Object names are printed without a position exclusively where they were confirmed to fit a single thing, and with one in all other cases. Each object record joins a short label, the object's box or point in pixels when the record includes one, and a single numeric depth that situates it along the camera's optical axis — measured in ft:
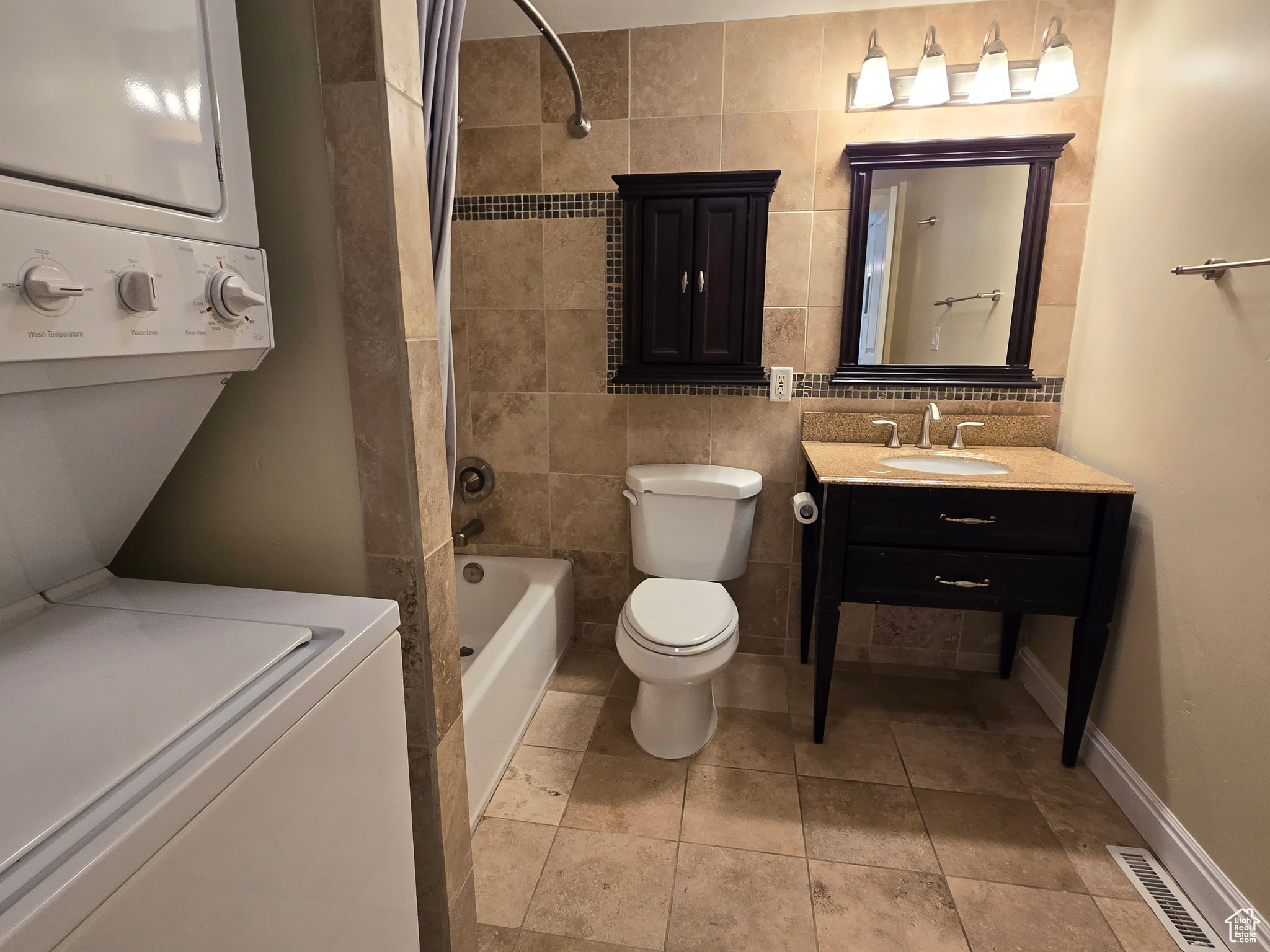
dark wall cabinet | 6.93
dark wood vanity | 5.57
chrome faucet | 6.97
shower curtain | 3.34
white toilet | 5.83
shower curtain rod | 4.69
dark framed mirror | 6.64
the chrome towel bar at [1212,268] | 4.41
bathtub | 5.50
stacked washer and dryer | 1.65
